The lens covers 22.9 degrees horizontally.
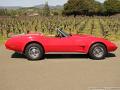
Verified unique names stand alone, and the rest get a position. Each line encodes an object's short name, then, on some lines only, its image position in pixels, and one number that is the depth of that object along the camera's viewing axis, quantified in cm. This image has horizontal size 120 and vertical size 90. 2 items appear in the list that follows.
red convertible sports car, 1057
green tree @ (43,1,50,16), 5932
